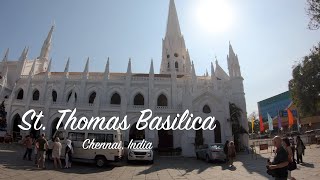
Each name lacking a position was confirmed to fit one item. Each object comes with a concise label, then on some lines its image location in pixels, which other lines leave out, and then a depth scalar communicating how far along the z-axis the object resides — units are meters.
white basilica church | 22.91
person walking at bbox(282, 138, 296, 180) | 4.49
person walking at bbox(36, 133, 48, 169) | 9.61
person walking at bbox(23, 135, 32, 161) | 11.51
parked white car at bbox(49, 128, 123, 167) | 11.29
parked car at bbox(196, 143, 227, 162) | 14.01
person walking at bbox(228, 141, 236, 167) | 12.38
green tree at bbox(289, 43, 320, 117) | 21.23
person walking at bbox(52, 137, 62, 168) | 9.91
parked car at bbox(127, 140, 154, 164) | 13.23
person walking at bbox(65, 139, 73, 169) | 10.21
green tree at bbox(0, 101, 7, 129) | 22.95
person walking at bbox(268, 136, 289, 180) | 4.32
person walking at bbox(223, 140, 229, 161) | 13.48
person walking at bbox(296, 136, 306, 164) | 11.43
